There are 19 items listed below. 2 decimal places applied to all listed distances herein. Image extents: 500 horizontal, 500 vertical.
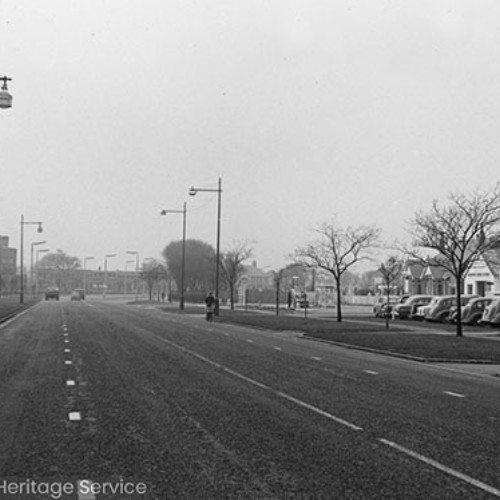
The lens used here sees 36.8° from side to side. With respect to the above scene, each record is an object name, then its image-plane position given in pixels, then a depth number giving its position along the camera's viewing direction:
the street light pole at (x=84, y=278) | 178.76
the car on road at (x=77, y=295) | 100.56
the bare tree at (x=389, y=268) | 46.69
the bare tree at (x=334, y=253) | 44.38
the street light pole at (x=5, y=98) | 19.97
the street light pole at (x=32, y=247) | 92.00
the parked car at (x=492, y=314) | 38.84
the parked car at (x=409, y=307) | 52.00
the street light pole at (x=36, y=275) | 154.75
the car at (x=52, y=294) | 99.25
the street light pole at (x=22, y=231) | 66.81
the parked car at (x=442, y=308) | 46.88
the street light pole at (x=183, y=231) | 57.22
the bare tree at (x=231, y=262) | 75.06
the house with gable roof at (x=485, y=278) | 61.84
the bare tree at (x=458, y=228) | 31.03
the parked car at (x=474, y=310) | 42.19
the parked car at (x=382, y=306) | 53.43
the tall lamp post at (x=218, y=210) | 46.66
